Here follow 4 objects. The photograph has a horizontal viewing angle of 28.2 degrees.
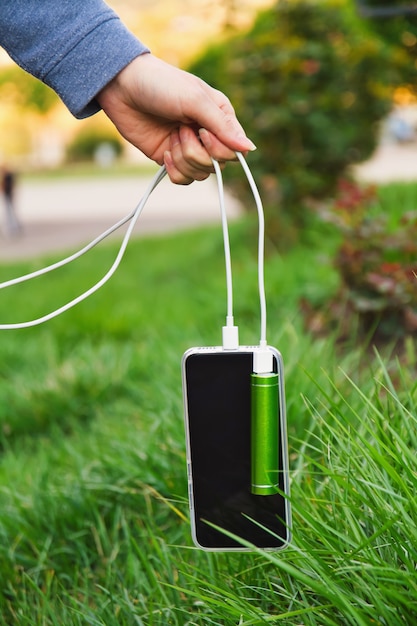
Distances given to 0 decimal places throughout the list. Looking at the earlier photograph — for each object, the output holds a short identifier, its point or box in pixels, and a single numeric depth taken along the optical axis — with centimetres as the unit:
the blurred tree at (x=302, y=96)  583
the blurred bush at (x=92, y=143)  3634
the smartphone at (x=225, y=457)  125
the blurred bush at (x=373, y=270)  287
